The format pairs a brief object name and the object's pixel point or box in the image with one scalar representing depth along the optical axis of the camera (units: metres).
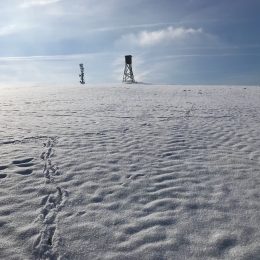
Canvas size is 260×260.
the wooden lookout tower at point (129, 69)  44.37
